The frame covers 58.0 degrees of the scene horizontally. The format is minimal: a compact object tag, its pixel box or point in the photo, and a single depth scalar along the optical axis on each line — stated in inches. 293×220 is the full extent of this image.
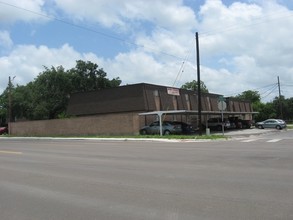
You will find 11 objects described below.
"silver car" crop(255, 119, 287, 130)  1359.9
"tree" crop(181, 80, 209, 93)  2557.9
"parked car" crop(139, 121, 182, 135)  981.7
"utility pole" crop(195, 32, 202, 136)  885.4
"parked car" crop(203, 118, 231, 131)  1245.7
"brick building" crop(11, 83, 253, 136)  1073.2
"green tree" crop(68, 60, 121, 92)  1583.5
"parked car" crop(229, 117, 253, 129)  1374.3
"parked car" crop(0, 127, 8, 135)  1577.7
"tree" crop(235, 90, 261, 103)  2809.6
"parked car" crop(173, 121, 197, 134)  997.6
